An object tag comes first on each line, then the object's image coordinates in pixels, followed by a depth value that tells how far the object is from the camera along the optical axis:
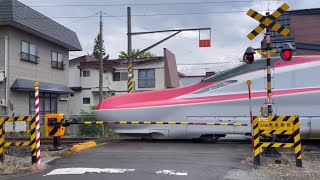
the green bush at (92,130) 20.41
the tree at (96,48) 72.14
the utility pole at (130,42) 22.77
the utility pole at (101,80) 29.37
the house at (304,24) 40.69
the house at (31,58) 26.55
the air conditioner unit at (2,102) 26.45
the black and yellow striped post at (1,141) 10.12
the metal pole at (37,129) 9.79
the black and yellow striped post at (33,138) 9.82
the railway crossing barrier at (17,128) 10.02
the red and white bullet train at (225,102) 13.18
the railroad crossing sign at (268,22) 11.02
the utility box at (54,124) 11.66
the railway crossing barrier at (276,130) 9.41
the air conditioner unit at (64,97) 34.70
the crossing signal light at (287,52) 10.48
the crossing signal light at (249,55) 10.98
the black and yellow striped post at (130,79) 22.67
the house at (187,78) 66.56
